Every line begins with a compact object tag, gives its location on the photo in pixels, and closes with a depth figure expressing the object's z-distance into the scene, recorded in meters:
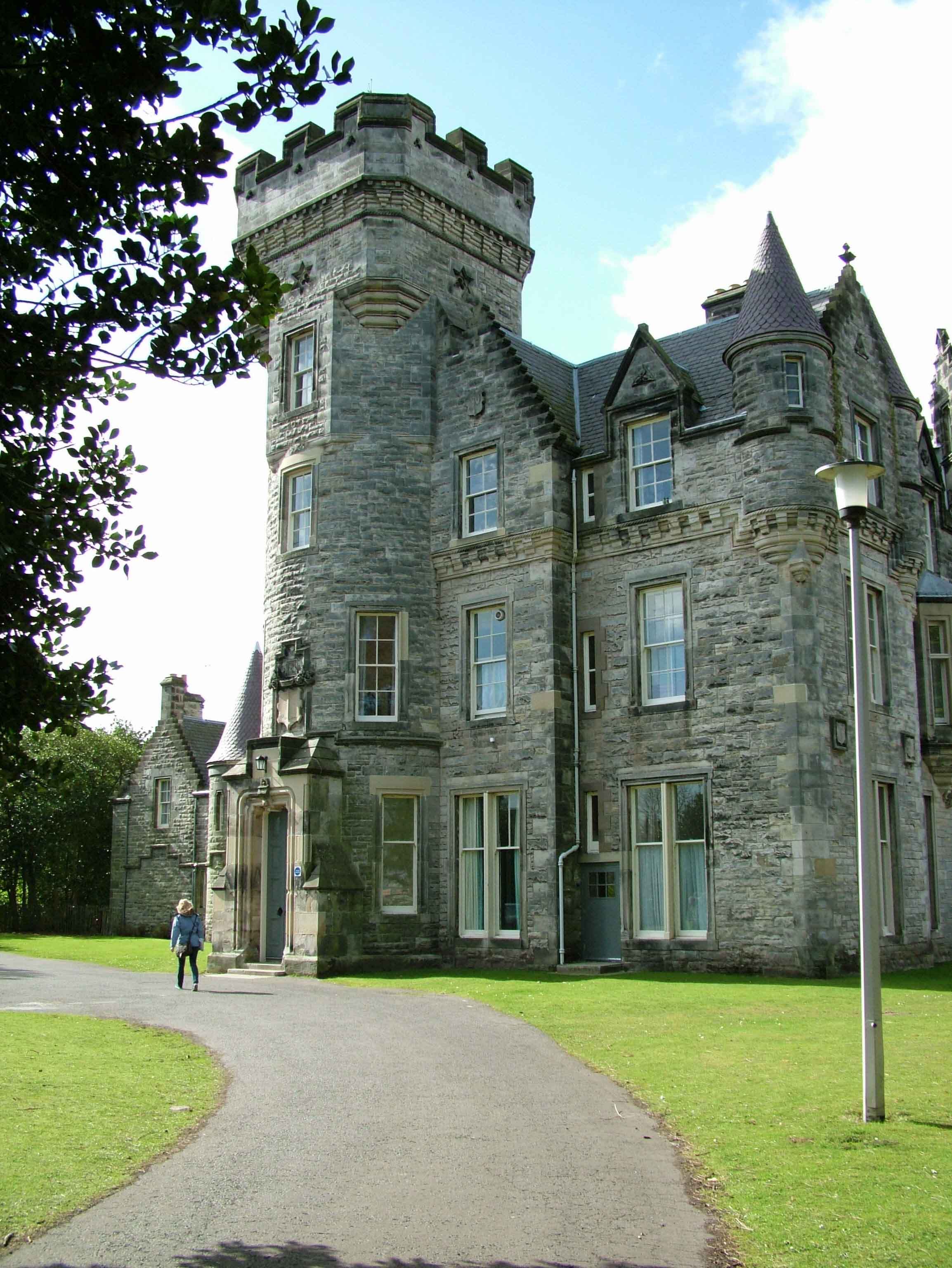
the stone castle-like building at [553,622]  22.80
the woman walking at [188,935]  21.45
